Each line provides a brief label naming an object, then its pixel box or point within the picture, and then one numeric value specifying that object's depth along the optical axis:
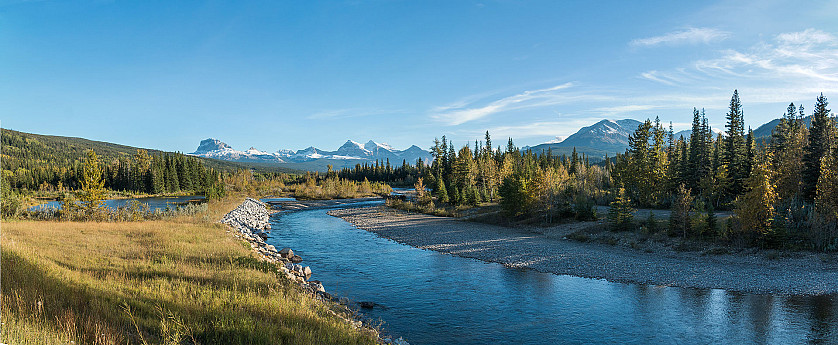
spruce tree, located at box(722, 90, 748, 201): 43.19
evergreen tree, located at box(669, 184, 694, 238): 26.23
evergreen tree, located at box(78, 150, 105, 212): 35.75
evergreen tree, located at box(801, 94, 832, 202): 30.97
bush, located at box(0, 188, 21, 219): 31.32
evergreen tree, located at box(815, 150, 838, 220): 22.80
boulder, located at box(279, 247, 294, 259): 24.85
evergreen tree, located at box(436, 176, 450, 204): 61.99
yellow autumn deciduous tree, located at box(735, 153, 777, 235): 22.94
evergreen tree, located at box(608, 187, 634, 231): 30.39
